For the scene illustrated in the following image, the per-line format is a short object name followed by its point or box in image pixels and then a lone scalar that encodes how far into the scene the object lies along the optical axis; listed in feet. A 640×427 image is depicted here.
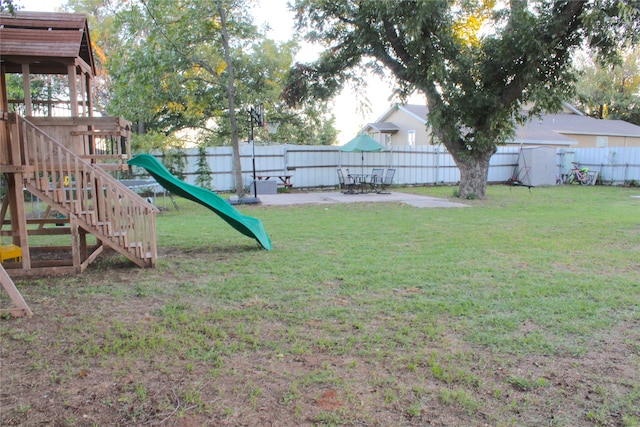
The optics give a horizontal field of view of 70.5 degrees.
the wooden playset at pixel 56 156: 16.10
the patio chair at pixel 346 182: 49.13
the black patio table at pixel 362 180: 50.01
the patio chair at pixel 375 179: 49.88
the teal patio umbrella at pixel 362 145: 50.47
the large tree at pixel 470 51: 34.37
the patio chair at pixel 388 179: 49.80
